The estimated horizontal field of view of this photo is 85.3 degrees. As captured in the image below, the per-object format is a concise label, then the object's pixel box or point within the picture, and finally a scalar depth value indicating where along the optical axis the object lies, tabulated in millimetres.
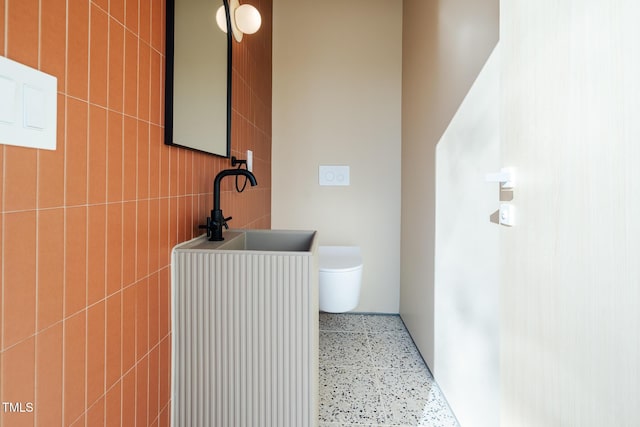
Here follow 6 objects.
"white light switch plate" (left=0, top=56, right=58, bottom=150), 501
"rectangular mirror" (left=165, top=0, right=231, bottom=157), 1007
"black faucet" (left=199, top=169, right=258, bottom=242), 1230
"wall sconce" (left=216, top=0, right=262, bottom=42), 1607
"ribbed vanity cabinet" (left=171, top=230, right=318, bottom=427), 1026
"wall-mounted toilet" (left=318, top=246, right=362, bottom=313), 2059
